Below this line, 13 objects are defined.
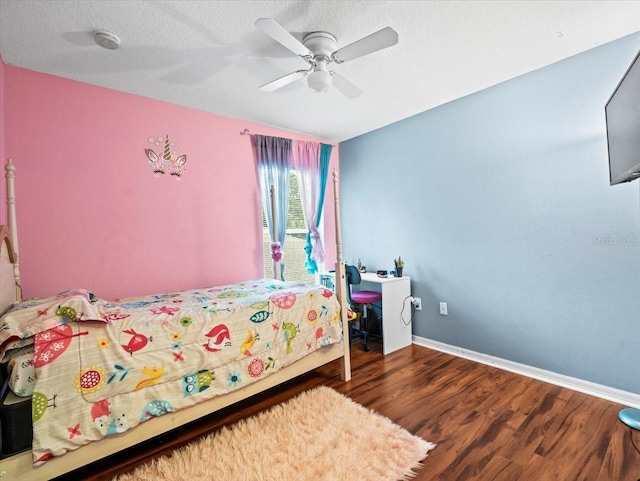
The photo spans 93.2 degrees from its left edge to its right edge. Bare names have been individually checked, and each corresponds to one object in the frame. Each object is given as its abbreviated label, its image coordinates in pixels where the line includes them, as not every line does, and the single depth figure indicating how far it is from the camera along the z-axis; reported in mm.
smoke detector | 1760
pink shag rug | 1489
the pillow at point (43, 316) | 1262
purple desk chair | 3004
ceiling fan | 1517
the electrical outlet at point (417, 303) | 3207
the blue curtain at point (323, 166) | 3789
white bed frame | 1281
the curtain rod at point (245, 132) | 3174
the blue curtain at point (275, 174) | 3262
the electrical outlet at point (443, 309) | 2984
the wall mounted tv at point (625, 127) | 1384
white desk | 2967
